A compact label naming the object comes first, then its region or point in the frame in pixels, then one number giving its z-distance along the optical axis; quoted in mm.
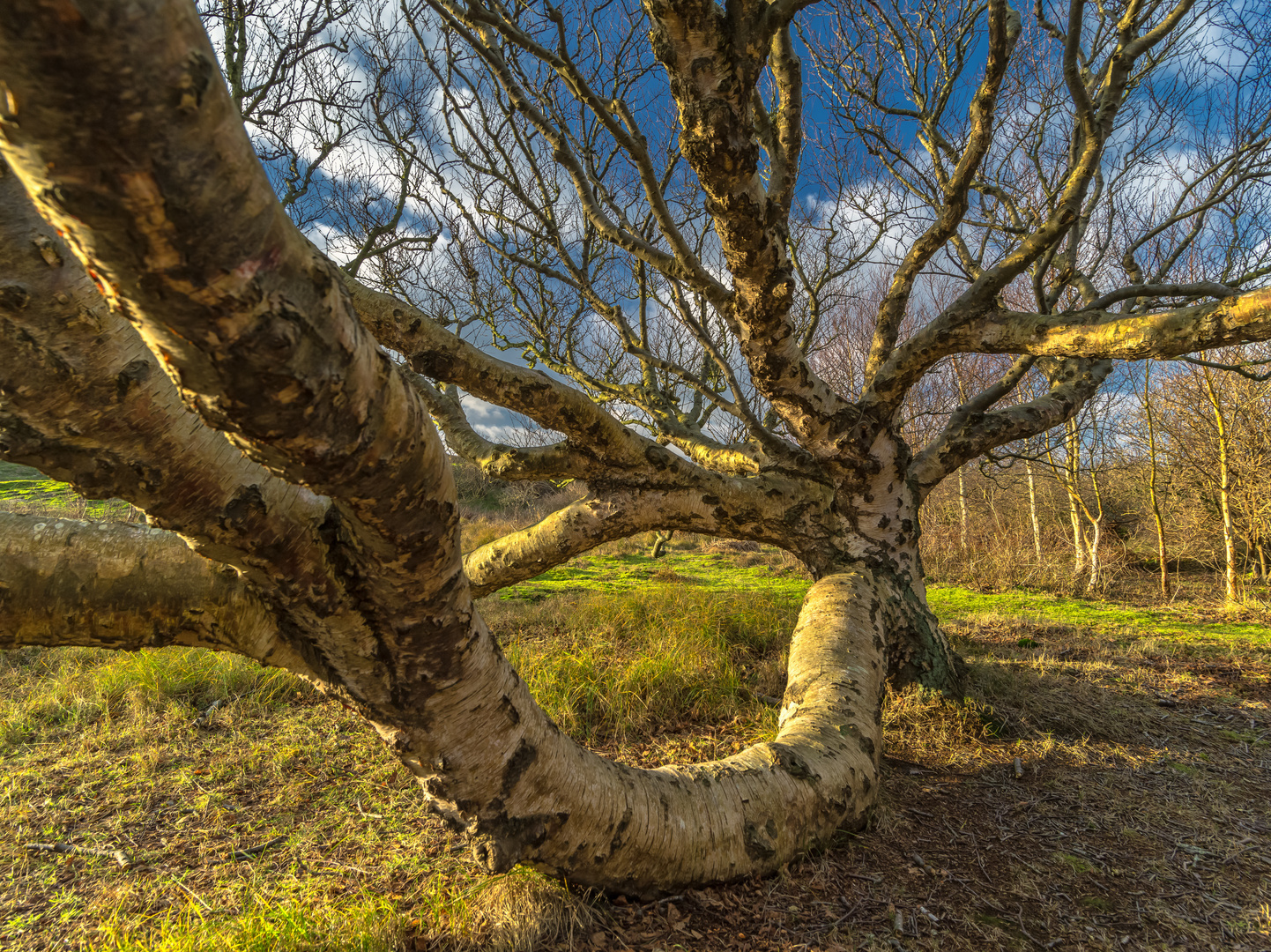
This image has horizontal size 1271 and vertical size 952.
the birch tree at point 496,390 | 614
